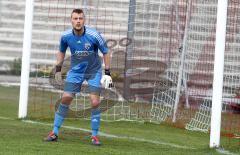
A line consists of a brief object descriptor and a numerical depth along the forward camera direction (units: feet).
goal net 91.04
